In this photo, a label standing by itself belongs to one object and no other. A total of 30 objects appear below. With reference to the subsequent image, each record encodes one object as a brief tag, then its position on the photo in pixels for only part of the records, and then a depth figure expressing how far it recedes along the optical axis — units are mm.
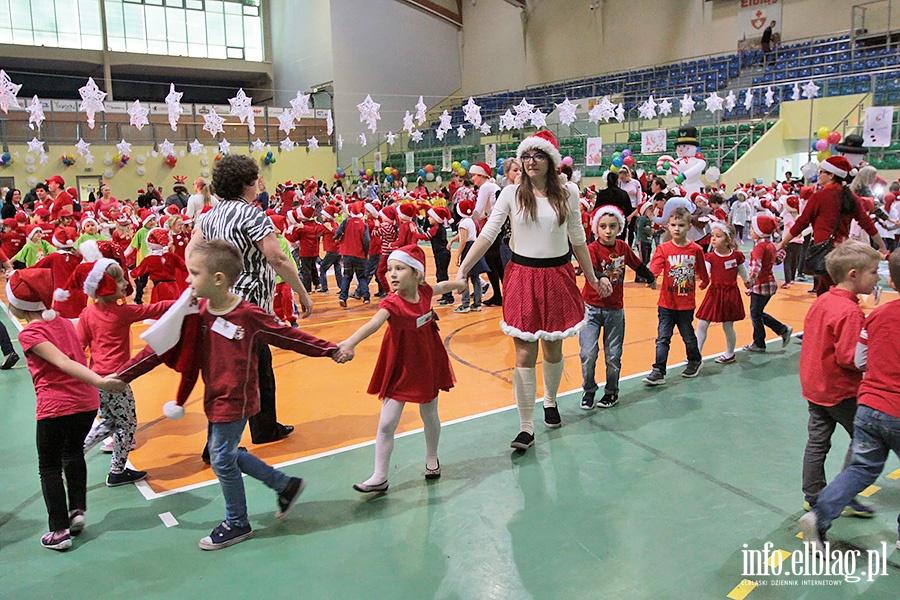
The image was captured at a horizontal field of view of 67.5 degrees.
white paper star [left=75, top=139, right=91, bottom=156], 23630
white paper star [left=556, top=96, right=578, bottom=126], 21719
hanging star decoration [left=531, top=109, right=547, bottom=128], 23031
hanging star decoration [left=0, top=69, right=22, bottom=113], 17469
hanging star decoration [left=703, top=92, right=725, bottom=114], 19848
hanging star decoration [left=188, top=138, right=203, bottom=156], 26078
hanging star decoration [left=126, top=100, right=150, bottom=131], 22609
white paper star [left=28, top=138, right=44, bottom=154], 23500
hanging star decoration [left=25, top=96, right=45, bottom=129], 21516
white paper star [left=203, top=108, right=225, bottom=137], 23094
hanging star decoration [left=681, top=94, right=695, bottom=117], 20094
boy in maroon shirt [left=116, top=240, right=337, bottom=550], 3066
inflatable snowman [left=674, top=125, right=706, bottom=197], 12133
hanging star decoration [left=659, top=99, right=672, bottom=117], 20766
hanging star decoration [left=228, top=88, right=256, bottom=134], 22359
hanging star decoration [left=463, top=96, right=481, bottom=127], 23938
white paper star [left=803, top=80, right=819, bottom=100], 18719
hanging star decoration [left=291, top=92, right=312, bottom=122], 22169
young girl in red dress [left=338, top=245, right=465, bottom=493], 3635
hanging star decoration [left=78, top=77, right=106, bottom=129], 20422
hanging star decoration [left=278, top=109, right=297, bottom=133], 24453
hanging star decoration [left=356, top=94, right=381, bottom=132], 22344
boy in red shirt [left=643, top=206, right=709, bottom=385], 5492
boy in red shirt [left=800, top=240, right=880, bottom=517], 2955
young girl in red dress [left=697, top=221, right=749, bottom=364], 6000
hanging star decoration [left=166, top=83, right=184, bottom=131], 21133
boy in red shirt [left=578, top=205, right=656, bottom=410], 5090
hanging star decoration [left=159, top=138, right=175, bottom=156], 25453
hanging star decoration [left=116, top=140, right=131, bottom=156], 24375
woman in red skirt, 4191
